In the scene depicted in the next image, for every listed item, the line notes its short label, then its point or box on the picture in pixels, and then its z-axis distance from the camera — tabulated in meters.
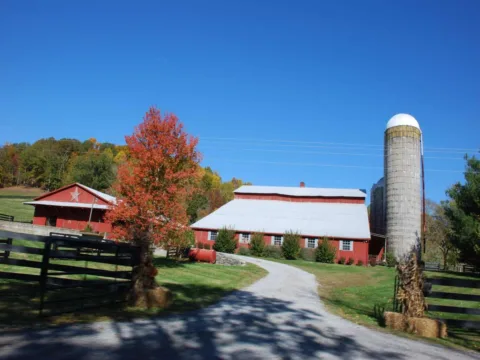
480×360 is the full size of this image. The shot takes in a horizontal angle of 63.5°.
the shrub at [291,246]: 36.44
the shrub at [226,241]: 38.41
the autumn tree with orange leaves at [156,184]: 19.81
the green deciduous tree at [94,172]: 71.12
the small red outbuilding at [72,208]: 42.31
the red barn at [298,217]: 37.41
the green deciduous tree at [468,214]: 26.31
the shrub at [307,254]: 36.50
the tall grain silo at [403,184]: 39.94
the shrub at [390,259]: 38.09
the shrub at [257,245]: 37.66
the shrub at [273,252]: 37.50
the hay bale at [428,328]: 8.23
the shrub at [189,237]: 21.49
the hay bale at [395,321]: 8.56
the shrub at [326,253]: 35.59
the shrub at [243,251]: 38.22
